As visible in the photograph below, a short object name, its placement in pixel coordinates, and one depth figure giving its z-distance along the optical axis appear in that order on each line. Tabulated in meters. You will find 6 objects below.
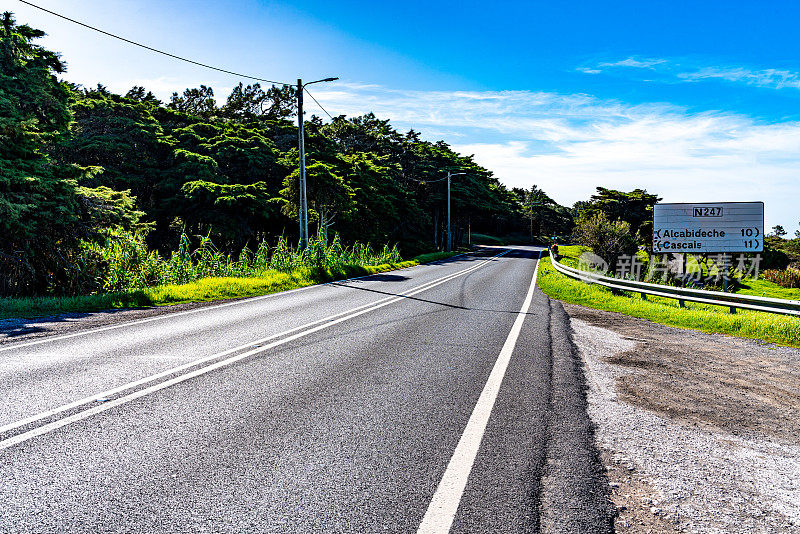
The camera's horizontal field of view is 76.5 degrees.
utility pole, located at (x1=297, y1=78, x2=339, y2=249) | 21.22
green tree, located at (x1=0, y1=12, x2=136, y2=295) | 12.86
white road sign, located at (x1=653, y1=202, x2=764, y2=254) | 21.84
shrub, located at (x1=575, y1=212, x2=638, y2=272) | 37.69
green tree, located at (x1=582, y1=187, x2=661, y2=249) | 62.36
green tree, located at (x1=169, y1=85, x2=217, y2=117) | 75.50
